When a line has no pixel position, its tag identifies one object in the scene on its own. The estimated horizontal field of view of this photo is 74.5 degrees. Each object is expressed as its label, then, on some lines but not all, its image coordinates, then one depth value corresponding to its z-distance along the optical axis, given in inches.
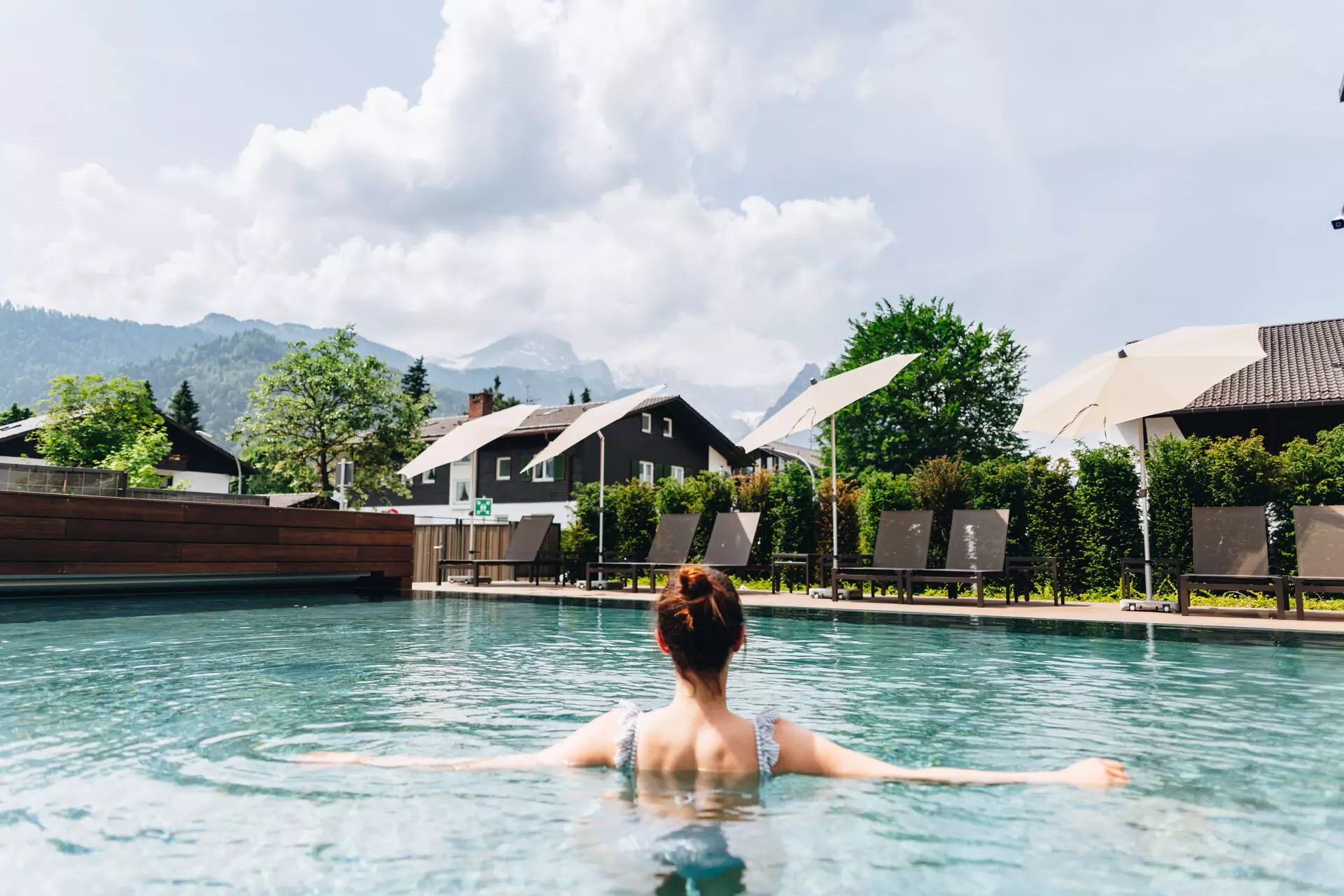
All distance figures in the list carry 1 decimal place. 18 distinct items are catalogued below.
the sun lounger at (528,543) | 610.9
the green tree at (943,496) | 498.0
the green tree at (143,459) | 989.8
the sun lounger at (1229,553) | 358.0
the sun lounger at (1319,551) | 334.6
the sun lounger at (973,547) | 419.6
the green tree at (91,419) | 1247.5
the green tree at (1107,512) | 462.6
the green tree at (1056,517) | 478.6
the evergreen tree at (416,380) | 2546.8
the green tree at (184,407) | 2613.2
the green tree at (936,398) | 1306.6
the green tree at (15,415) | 2448.3
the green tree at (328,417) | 1286.9
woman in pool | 102.3
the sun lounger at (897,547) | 439.5
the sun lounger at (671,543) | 534.6
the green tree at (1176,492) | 449.4
